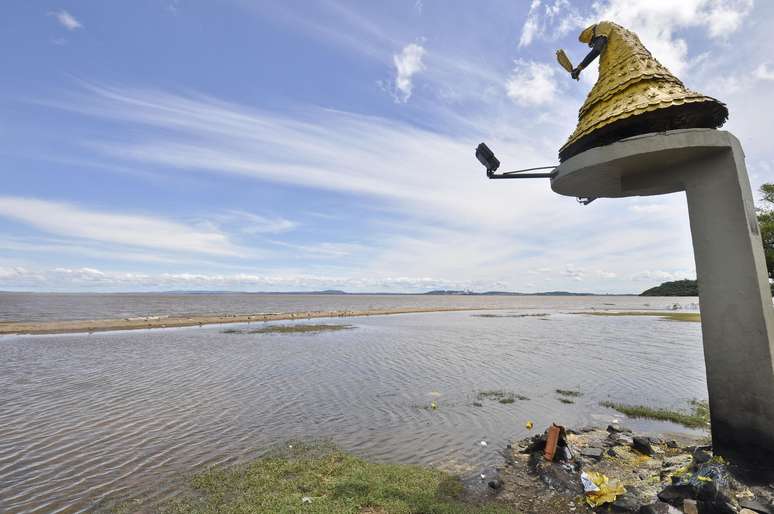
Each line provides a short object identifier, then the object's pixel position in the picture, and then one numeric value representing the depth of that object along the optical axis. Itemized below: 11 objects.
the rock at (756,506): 5.11
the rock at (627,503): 6.05
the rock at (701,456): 6.36
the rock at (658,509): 5.58
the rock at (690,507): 5.41
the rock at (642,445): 8.58
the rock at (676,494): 5.78
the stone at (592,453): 8.26
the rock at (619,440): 9.21
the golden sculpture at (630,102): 6.30
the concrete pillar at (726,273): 5.90
